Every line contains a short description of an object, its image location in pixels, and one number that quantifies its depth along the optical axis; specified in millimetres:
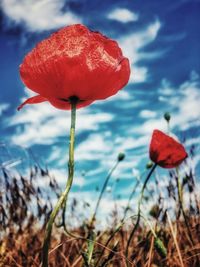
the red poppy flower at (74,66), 145
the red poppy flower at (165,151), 278
